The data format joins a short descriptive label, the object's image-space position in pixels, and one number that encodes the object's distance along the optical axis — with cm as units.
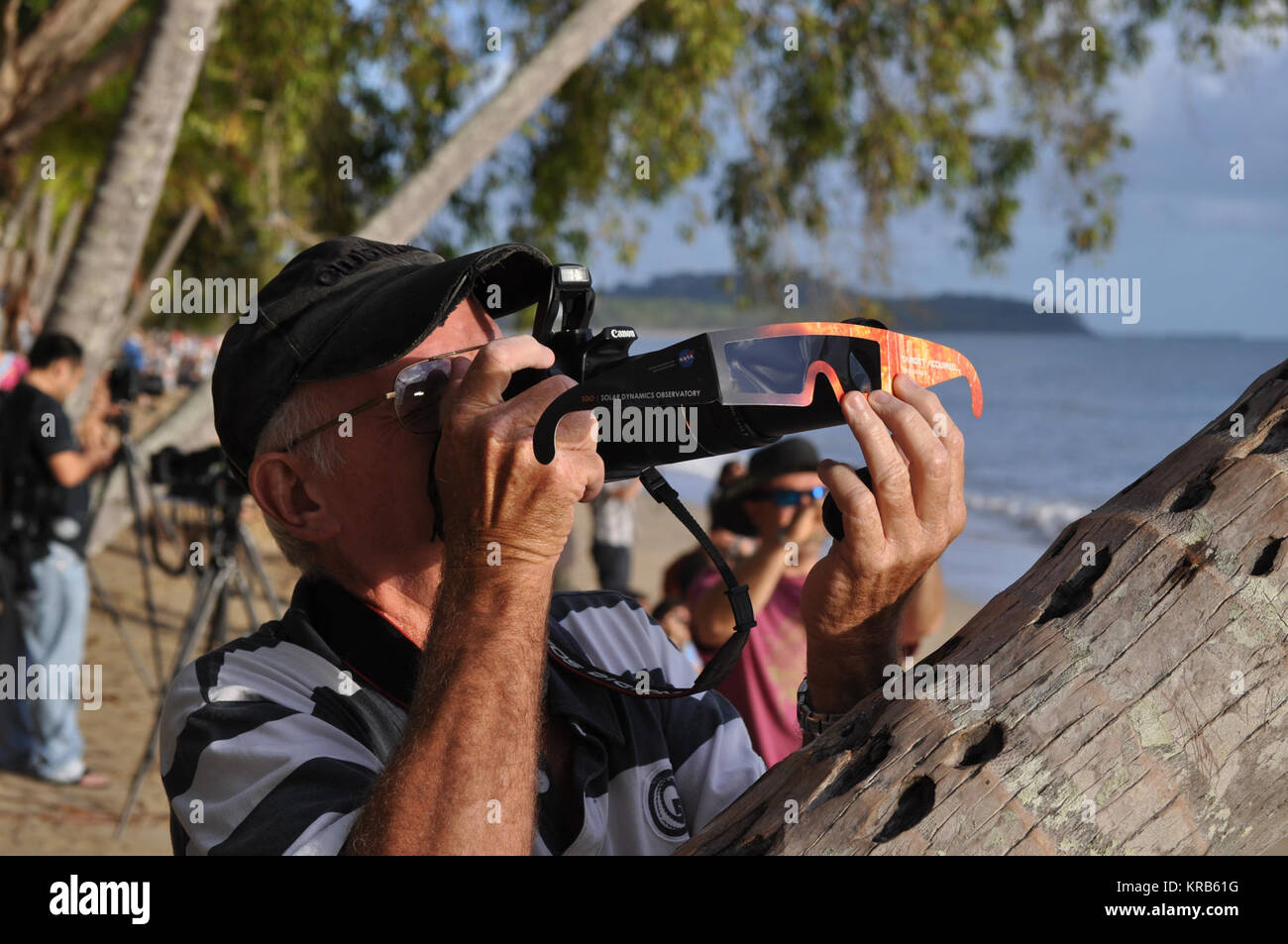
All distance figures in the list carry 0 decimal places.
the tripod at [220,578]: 553
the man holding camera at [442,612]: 127
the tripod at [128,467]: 609
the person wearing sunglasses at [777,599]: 384
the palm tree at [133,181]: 575
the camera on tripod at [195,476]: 537
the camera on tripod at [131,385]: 585
